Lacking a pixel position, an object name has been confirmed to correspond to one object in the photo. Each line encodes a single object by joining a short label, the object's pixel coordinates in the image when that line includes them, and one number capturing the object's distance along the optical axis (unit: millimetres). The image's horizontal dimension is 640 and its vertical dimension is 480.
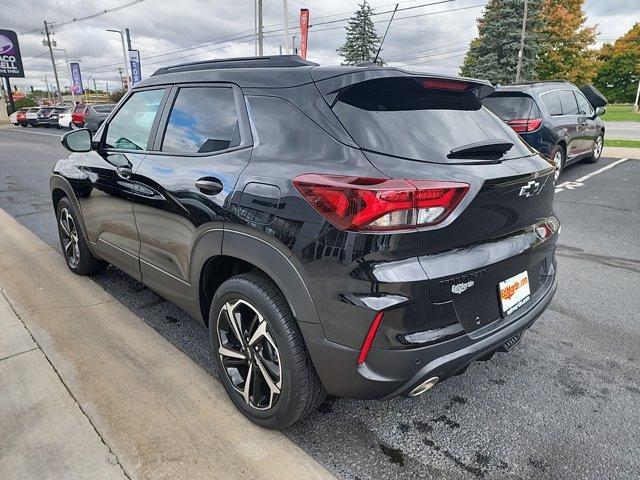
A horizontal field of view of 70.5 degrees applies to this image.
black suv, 1763
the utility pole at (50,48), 52856
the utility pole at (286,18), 23031
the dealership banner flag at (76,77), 55844
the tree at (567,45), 37844
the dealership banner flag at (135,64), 34844
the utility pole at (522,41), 29422
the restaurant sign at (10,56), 42406
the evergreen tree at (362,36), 30833
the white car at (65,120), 29295
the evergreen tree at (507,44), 31500
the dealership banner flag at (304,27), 22922
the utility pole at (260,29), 25725
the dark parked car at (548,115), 7461
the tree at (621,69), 56500
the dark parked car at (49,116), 32500
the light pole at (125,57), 36375
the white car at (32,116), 33438
